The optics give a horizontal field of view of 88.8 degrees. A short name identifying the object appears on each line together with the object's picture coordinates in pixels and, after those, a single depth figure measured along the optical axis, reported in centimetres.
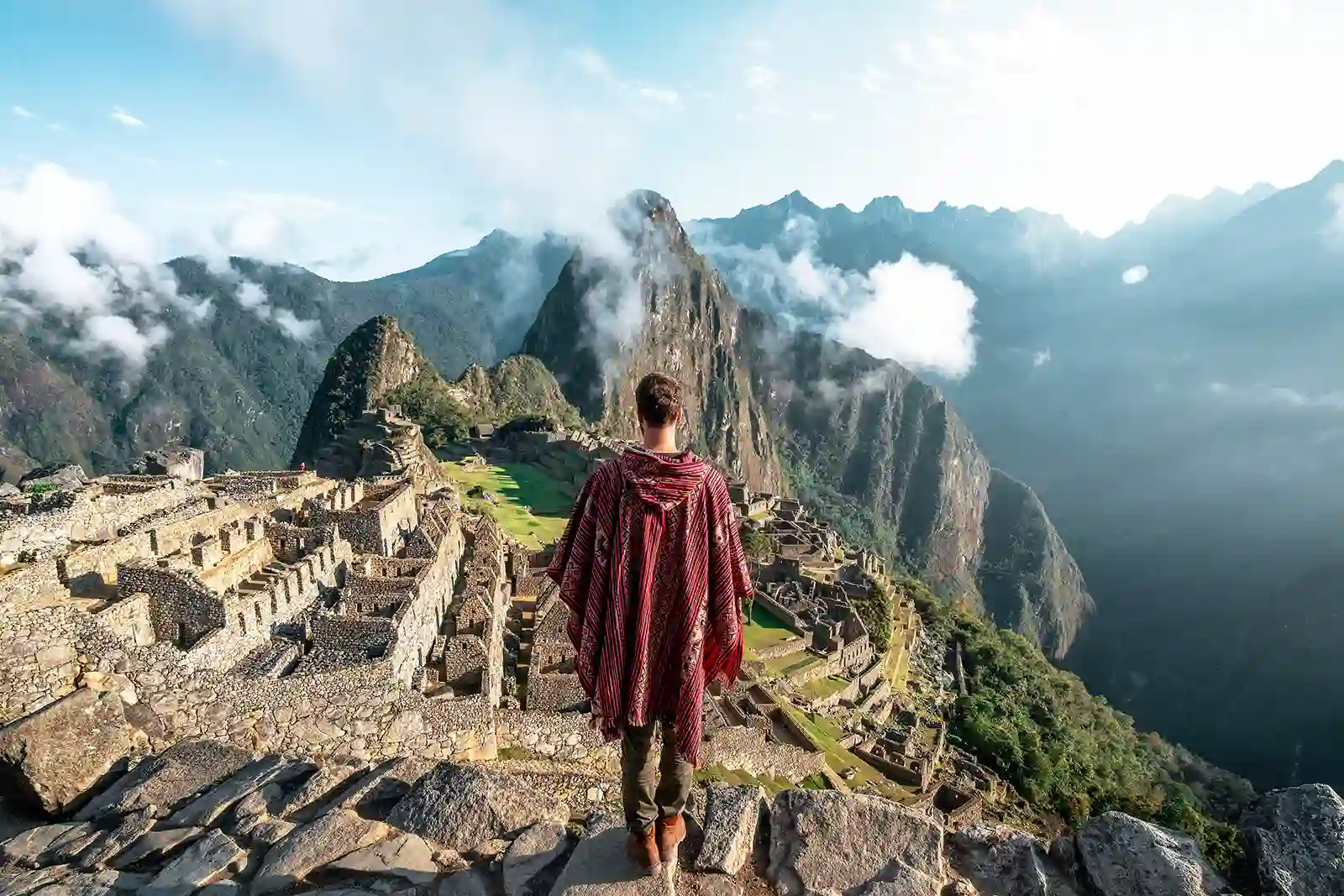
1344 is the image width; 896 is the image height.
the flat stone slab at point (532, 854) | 375
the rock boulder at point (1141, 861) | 355
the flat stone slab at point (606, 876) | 345
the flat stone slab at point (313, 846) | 380
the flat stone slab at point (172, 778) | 470
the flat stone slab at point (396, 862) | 383
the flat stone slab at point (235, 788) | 445
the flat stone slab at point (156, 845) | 407
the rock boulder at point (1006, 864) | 380
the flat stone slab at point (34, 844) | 420
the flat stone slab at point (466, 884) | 372
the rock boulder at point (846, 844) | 379
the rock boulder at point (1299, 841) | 350
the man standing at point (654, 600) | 335
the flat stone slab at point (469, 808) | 420
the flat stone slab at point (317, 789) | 450
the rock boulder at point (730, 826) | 383
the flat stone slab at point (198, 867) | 374
